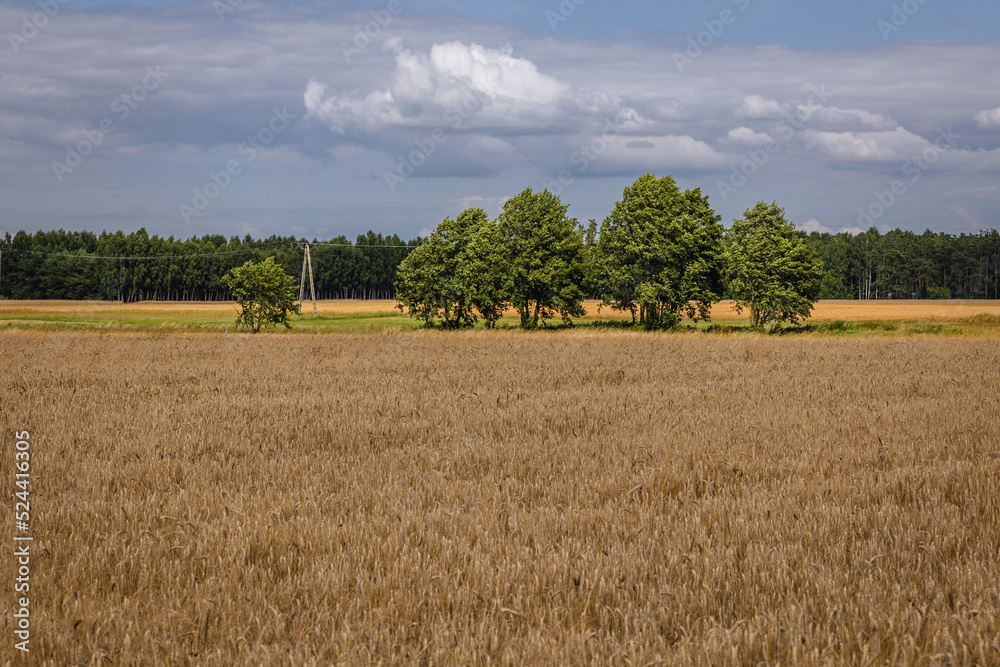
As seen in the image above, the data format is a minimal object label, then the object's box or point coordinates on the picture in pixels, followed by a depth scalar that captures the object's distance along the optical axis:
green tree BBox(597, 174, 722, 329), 63.12
